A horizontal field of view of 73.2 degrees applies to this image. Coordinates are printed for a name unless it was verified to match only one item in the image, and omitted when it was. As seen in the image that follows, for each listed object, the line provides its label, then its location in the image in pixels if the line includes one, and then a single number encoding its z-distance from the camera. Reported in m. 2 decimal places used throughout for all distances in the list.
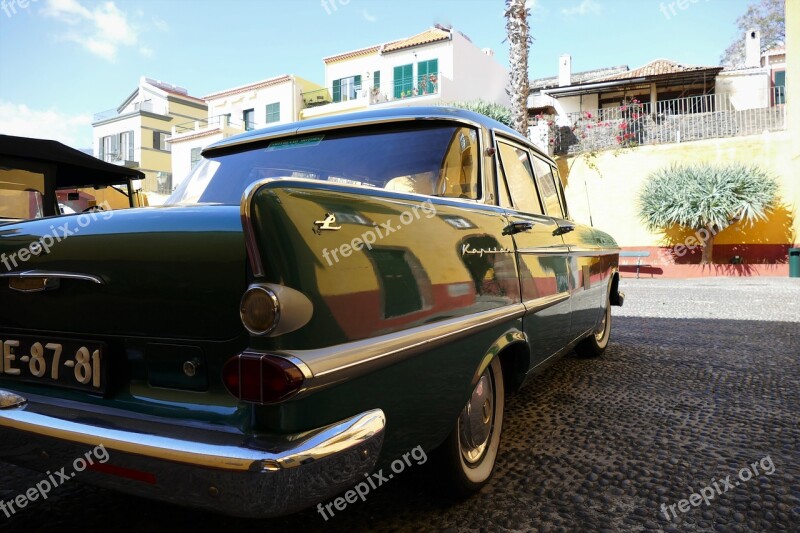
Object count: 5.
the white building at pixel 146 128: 35.50
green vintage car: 1.35
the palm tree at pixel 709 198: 15.38
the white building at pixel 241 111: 29.50
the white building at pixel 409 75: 25.58
